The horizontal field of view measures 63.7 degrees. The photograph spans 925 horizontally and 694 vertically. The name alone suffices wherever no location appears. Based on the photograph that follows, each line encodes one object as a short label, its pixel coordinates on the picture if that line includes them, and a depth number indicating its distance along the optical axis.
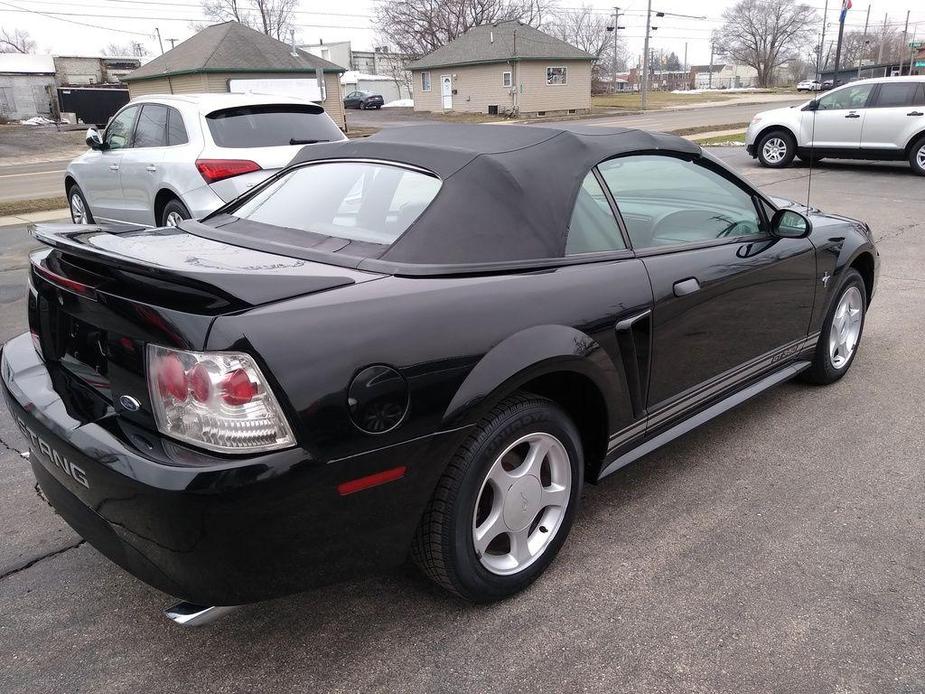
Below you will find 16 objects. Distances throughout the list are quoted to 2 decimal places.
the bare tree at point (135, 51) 91.12
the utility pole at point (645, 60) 44.61
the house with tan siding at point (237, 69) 35.50
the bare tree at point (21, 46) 89.41
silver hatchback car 6.73
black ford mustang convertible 1.90
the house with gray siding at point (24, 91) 49.09
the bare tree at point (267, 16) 73.75
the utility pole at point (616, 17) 67.88
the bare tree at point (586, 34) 90.75
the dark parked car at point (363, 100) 56.81
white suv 13.27
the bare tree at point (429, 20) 64.56
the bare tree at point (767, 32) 94.31
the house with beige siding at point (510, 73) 43.47
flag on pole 23.30
